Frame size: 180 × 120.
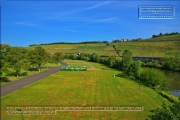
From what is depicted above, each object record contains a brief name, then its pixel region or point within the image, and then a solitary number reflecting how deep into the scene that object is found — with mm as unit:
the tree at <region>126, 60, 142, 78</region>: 30087
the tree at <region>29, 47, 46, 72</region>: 33591
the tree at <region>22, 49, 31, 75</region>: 26381
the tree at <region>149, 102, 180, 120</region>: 6943
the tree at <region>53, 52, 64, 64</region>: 45608
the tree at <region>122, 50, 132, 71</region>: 38086
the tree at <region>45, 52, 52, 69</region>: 37972
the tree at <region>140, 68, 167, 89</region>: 23941
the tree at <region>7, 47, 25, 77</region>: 24565
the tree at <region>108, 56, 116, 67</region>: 48536
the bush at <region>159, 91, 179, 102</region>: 18061
